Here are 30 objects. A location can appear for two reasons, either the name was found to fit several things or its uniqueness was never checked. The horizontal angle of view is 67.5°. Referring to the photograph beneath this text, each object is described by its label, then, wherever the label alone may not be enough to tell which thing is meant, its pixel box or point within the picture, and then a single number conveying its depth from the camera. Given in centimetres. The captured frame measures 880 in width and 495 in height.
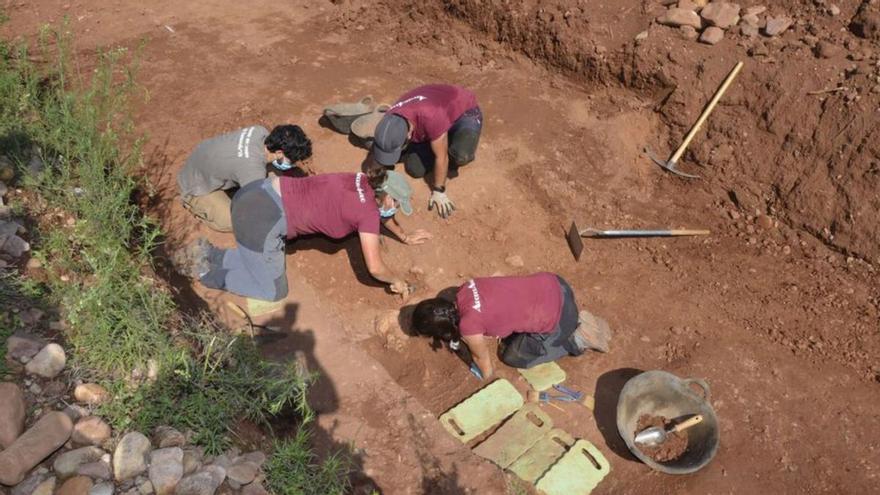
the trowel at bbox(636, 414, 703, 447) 404
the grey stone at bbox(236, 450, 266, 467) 326
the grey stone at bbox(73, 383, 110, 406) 319
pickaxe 573
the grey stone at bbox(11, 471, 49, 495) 275
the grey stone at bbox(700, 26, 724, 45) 599
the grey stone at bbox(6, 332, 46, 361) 320
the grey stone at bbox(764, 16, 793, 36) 584
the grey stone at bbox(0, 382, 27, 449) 285
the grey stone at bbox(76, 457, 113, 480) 290
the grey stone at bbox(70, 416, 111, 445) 302
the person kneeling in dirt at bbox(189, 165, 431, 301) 432
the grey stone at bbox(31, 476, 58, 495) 277
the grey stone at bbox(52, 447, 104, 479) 288
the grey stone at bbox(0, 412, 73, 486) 275
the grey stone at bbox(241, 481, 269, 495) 311
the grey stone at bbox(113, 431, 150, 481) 296
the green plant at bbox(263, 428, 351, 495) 320
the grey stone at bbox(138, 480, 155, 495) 293
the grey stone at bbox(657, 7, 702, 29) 614
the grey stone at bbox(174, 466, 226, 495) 298
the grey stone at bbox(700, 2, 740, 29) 605
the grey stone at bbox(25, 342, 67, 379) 319
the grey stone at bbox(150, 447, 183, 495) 295
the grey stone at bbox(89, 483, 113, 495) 284
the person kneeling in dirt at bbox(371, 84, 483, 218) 488
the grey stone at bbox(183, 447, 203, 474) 307
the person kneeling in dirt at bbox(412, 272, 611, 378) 390
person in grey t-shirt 454
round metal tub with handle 382
